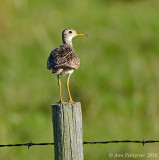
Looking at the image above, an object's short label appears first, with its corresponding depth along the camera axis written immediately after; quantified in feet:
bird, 43.24
